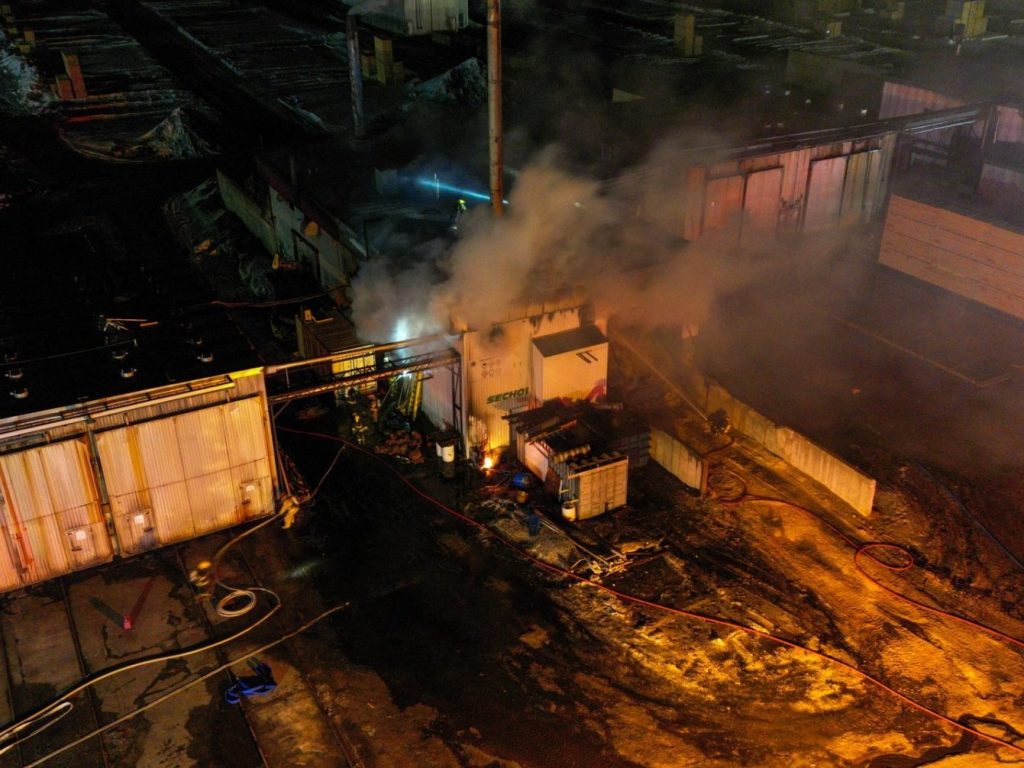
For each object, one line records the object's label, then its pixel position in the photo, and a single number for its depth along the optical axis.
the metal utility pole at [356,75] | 31.89
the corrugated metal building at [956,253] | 22.55
